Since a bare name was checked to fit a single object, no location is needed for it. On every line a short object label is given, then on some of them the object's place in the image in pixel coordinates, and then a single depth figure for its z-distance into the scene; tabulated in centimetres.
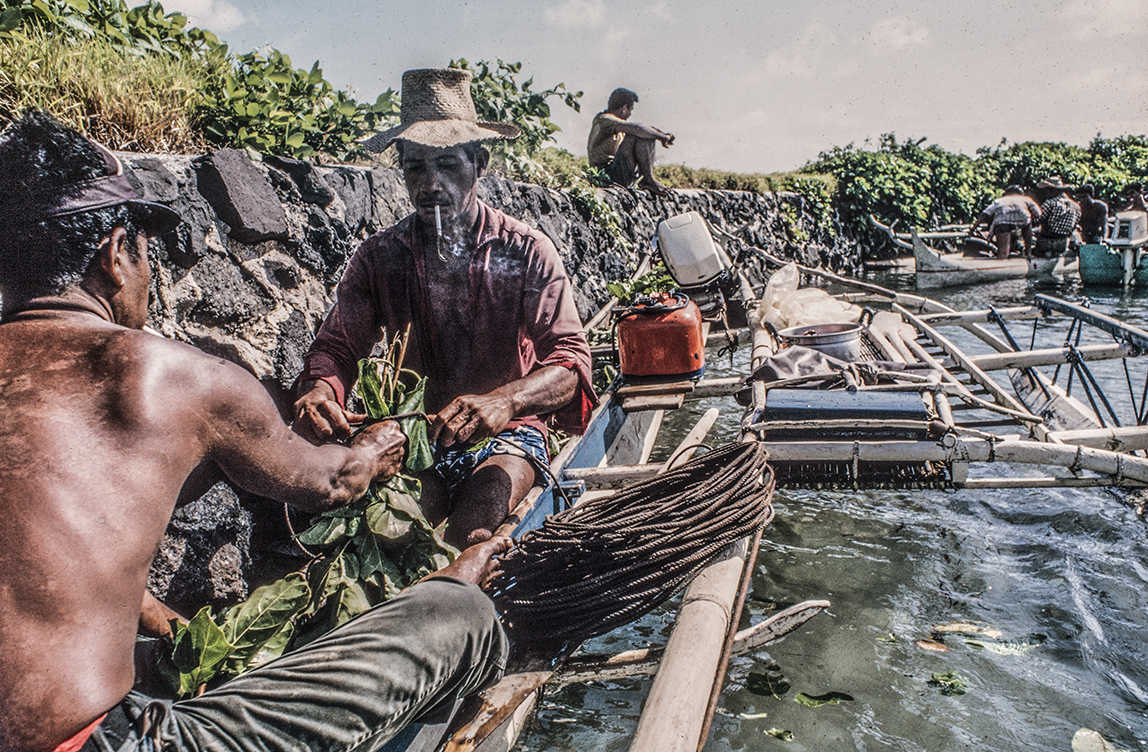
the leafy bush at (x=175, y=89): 341
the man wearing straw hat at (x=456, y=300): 324
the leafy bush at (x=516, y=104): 907
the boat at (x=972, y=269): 1620
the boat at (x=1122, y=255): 1408
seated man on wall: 1159
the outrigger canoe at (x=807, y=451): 213
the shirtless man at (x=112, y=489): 140
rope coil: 253
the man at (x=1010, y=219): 1702
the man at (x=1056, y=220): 1659
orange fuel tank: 506
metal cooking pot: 500
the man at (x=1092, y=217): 1809
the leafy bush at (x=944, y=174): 2269
